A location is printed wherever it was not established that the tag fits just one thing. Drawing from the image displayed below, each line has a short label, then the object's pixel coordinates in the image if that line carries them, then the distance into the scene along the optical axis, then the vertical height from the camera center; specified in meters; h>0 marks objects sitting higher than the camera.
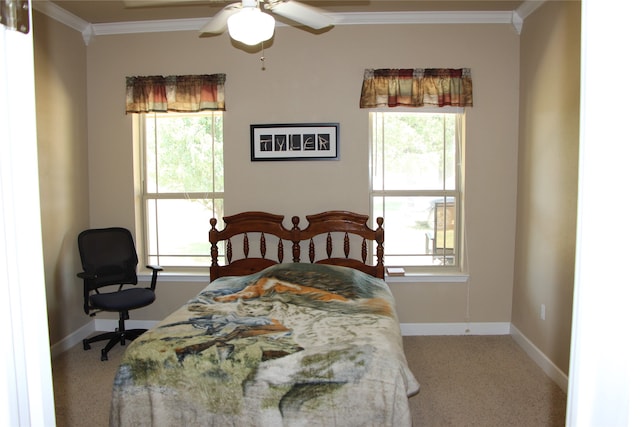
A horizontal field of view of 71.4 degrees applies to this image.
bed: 2.12 -0.92
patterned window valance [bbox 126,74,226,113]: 4.07 +0.81
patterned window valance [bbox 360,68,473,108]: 3.94 +0.83
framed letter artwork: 4.08 +0.37
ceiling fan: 2.17 +0.91
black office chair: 3.65 -0.81
